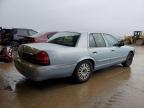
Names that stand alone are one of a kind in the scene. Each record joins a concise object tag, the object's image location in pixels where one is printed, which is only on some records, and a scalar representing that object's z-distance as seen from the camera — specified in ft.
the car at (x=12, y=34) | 21.31
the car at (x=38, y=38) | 16.60
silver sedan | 7.96
